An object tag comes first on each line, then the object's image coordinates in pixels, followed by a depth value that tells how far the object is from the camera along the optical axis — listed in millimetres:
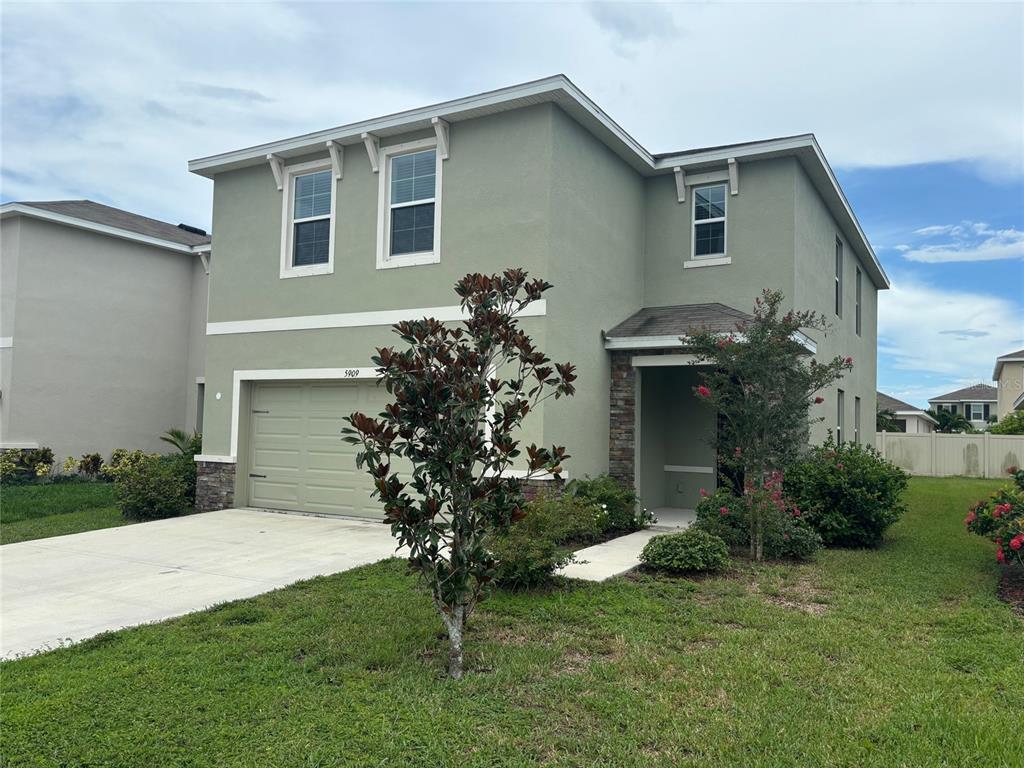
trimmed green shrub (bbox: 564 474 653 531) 10492
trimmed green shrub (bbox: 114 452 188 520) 12484
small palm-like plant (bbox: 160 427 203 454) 14684
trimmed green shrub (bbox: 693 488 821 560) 8734
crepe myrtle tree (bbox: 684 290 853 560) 8734
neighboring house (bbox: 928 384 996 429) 52969
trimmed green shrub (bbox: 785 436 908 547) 9625
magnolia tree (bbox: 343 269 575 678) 4785
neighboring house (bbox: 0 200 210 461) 16516
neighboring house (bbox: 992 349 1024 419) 38306
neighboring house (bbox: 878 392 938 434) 43125
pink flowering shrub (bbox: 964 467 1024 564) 7258
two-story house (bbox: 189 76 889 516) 10750
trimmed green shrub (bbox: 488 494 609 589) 6988
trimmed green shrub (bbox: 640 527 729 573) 7863
